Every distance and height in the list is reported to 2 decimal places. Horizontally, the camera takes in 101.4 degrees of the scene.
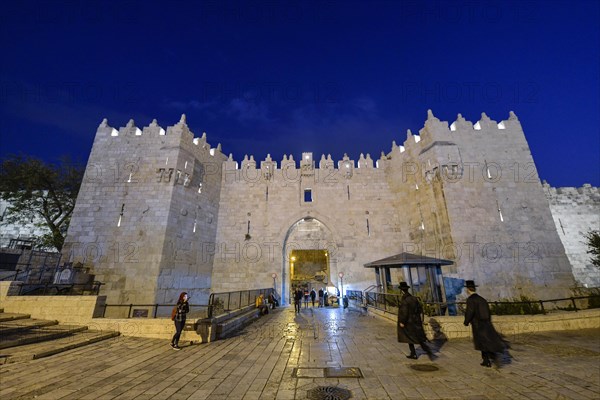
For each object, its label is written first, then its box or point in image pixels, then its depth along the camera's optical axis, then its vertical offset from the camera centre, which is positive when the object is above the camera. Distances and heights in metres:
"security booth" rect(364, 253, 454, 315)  10.55 +0.60
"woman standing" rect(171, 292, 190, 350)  6.48 -0.84
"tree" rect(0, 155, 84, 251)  17.69 +6.76
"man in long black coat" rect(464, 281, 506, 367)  4.85 -0.91
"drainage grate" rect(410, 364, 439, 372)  4.59 -1.53
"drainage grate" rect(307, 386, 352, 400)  3.52 -1.54
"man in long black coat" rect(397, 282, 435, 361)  5.50 -0.89
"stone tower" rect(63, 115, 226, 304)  14.89 +4.35
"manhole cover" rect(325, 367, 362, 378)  4.32 -1.54
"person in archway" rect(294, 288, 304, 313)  13.62 -0.92
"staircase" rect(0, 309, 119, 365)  5.52 -1.40
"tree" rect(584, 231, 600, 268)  13.45 +2.02
